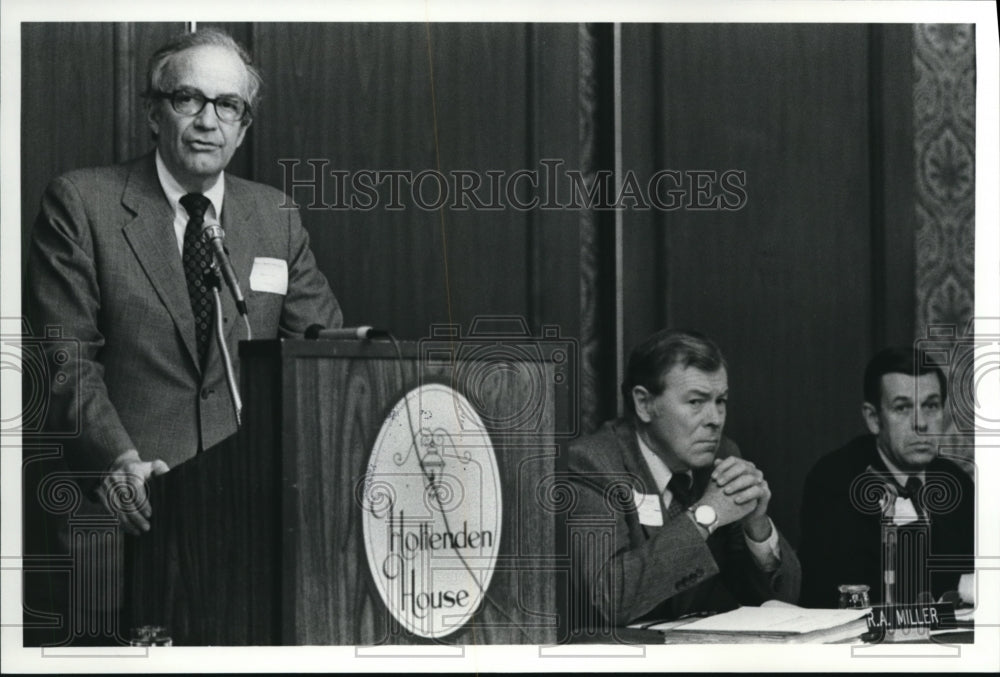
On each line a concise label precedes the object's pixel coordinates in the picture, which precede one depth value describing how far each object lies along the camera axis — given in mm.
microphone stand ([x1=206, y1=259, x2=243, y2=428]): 8125
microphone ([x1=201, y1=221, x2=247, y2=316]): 8328
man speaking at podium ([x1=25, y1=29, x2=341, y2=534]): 8281
